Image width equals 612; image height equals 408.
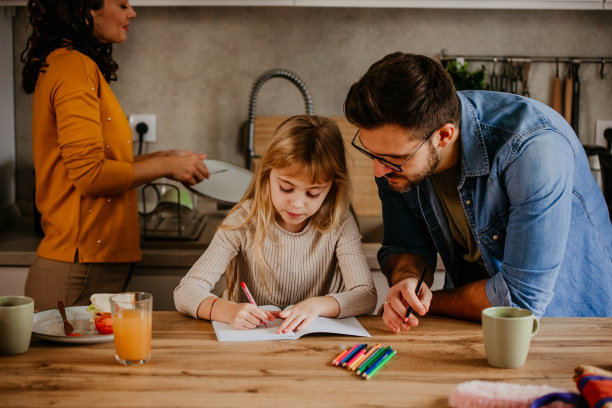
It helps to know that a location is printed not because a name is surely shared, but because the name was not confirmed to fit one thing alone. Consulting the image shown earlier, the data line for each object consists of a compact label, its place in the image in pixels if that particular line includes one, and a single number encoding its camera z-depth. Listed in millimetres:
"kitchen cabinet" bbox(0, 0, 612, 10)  2250
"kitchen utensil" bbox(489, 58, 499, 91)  2598
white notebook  1139
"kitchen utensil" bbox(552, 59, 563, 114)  2584
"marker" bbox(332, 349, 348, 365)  1006
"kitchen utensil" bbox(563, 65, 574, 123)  2572
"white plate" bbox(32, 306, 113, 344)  1081
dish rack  2137
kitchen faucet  2518
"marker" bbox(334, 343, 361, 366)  1007
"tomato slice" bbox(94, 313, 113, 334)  1142
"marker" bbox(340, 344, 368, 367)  1005
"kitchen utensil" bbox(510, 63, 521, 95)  2590
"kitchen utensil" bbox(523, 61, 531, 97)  2572
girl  1455
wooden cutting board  2547
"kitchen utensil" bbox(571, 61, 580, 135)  2578
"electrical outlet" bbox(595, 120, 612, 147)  2611
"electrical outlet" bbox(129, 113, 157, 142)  2609
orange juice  995
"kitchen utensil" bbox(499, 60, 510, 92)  2596
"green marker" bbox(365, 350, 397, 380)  961
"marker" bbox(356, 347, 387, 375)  980
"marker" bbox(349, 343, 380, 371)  991
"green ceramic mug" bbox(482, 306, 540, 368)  997
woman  1625
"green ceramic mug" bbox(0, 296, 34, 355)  1020
